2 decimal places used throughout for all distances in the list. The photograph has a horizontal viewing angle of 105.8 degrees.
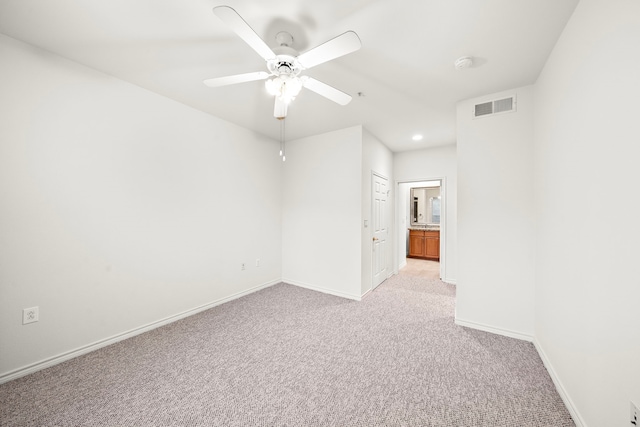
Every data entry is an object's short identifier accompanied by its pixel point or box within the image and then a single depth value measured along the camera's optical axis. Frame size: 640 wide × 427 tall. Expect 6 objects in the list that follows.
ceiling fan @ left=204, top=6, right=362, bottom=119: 1.33
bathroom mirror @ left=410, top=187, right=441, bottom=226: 7.70
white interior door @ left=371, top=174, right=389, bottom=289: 4.13
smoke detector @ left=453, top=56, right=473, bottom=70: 2.05
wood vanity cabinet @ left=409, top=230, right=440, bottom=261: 6.70
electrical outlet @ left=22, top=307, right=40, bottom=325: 1.94
